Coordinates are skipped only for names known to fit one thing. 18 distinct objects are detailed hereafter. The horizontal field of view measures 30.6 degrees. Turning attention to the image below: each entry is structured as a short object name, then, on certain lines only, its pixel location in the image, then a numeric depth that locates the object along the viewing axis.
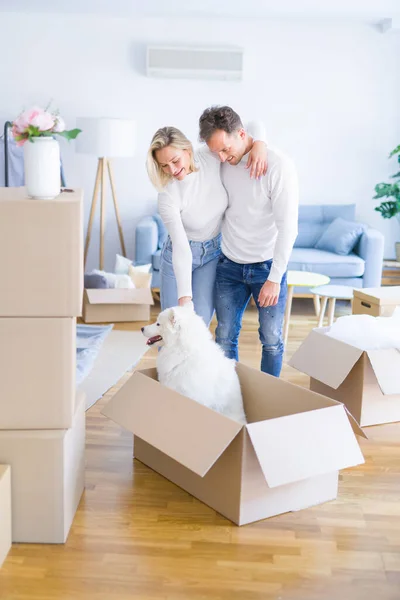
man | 2.69
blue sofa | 5.49
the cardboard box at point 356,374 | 3.03
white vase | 2.09
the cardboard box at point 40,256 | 2.03
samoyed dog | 2.62
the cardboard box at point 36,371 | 2.09
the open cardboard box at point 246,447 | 2.25
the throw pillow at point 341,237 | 5.68
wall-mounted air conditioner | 6.03
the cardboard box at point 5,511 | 2.08
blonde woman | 2.67
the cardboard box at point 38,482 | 2.18
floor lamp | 5.57
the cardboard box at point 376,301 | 3.69
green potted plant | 5.89
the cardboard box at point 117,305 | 5.08
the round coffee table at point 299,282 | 4.62
